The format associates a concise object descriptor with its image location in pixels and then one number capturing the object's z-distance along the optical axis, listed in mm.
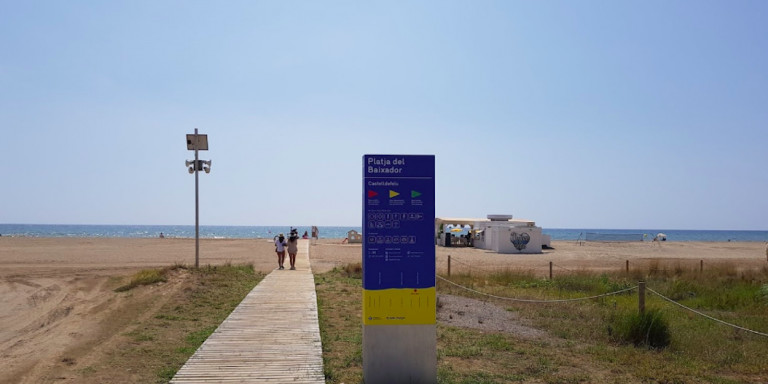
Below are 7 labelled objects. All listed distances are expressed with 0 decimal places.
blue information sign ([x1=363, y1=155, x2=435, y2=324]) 6859
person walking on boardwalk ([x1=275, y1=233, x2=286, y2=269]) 21838
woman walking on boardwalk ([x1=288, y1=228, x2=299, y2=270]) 21511
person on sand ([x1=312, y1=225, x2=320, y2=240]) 58997
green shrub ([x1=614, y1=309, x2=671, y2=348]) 9344
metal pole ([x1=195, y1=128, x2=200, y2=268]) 19722
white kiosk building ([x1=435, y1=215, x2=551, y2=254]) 38562
